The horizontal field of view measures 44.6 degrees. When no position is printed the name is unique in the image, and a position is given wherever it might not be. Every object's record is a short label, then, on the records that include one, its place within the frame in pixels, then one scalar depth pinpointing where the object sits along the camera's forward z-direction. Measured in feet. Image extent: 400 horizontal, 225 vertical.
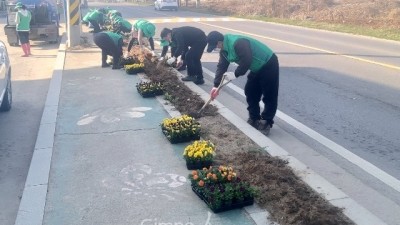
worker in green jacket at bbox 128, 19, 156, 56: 40.14
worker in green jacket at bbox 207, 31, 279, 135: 22.01
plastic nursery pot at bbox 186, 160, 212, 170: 18.63
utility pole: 55.36
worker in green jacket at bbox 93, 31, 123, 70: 39.65
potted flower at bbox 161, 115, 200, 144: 21.65
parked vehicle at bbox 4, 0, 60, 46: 60.24
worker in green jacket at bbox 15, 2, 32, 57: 49.96
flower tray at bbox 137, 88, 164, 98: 30.17
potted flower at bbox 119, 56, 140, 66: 40.37
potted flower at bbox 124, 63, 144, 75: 37.52
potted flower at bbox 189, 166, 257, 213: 15.29
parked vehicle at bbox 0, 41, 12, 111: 26.11
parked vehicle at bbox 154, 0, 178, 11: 150.51
